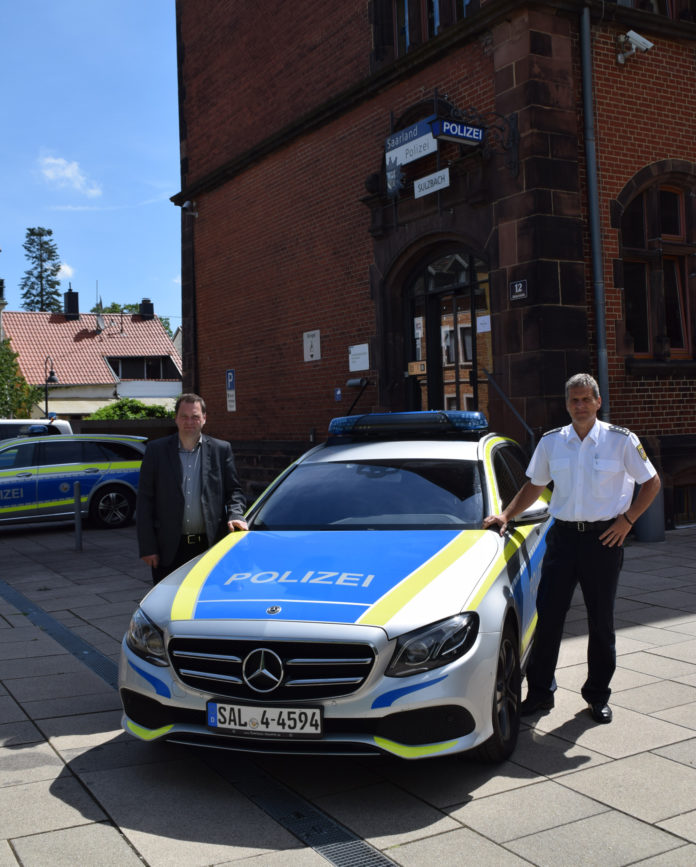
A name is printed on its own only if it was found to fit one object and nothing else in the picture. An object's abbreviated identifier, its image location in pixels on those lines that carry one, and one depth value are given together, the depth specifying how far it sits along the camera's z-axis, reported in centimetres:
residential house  5316
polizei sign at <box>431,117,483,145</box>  1098
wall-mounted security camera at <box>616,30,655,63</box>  1184
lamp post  5081
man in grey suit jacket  596
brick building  1123
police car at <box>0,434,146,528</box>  1458
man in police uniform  480
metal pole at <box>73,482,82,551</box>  1246
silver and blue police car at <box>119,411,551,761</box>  377
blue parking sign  1800
